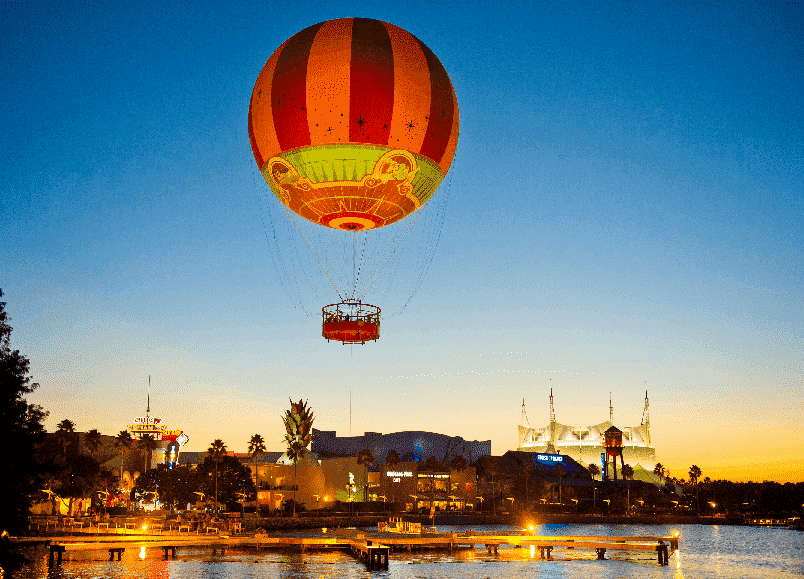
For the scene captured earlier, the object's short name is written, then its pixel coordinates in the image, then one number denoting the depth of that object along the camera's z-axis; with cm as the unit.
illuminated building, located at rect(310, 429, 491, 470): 18762
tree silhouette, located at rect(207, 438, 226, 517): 10119
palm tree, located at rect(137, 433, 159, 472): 13038
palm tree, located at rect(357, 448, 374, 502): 14112
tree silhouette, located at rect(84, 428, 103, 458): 11931
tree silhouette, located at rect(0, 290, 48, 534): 2514
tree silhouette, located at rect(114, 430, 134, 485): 12781
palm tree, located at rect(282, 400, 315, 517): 11231
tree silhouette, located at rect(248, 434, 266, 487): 12188
